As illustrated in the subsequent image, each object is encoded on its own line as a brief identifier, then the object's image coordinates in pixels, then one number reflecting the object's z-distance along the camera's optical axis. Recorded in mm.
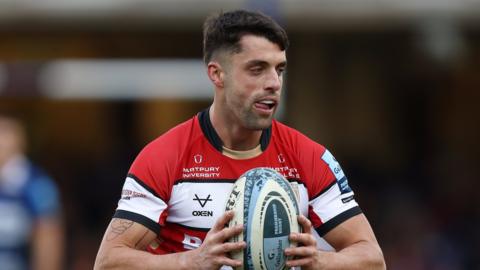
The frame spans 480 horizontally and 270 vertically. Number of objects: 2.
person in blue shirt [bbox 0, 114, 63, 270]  18375
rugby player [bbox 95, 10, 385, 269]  10617
